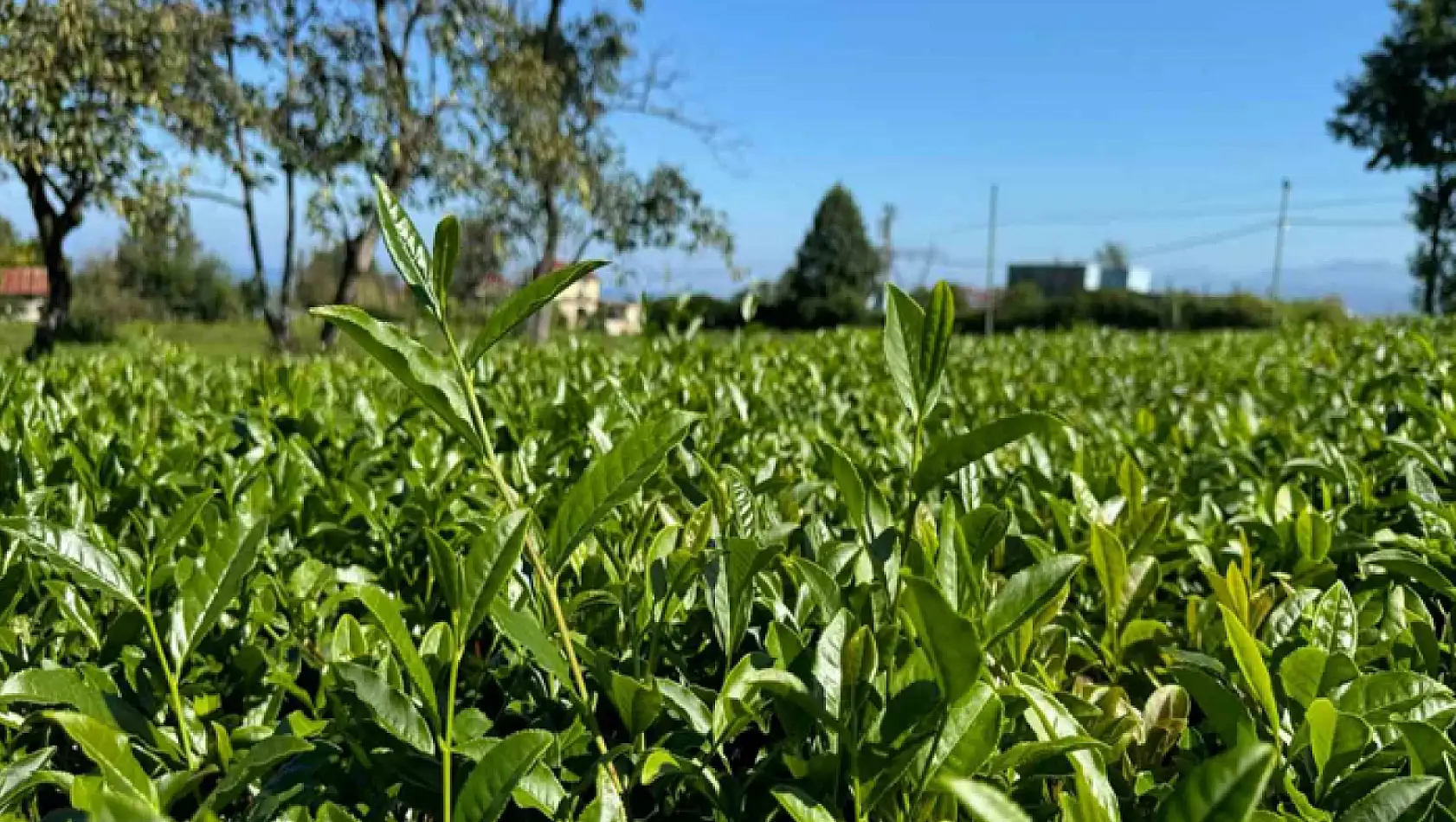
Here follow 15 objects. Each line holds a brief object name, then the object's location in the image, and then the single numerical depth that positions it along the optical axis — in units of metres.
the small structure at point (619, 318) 34.58
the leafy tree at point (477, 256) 23.74
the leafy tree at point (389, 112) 16.02
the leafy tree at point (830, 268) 49.75
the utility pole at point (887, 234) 54.25
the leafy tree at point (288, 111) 15.24
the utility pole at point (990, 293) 35.00
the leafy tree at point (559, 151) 17.22
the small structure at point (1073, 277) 66.38
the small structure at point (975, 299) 37.72
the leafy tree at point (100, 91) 11.68
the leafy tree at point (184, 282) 43.84
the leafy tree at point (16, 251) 20.56
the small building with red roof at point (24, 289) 34.45
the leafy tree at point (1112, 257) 87.44
